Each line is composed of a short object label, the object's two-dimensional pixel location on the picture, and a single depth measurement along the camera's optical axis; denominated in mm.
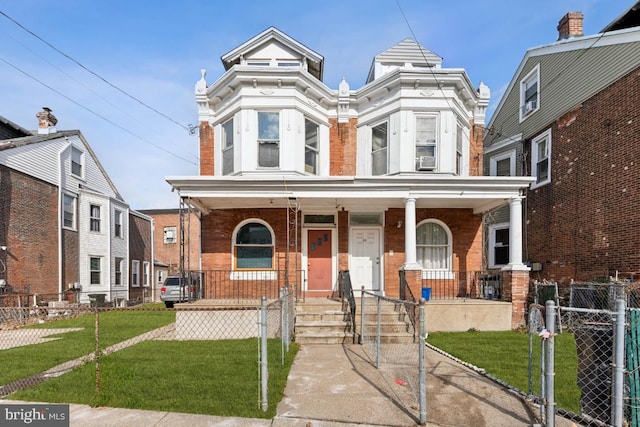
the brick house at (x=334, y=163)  11305
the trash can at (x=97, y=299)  18305
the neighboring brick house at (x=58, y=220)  14438
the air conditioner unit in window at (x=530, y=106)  15225
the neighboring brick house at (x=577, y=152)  10617
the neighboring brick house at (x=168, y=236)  33875
